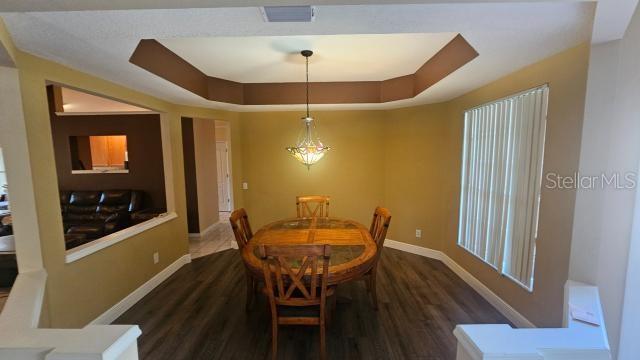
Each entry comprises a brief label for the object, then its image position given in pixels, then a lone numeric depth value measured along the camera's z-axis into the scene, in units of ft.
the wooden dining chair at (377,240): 8.23
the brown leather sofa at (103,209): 13.91
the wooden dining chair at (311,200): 12.12
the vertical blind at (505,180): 7.34
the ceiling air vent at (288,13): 4.50
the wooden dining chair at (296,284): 5.95
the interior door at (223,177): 22.97
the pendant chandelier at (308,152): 10.06
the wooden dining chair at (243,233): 8.10
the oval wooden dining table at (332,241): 6.83
